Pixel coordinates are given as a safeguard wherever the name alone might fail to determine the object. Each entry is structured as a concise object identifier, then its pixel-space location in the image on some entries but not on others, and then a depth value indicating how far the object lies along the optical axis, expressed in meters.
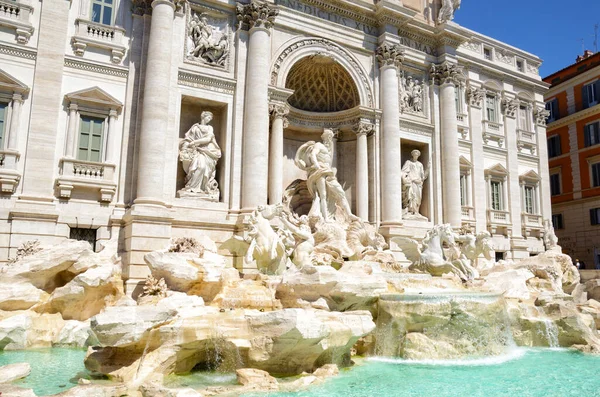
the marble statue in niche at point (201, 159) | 15.39
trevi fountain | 8.02
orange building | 27.47
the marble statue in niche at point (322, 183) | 17.08
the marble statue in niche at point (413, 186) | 20.17
